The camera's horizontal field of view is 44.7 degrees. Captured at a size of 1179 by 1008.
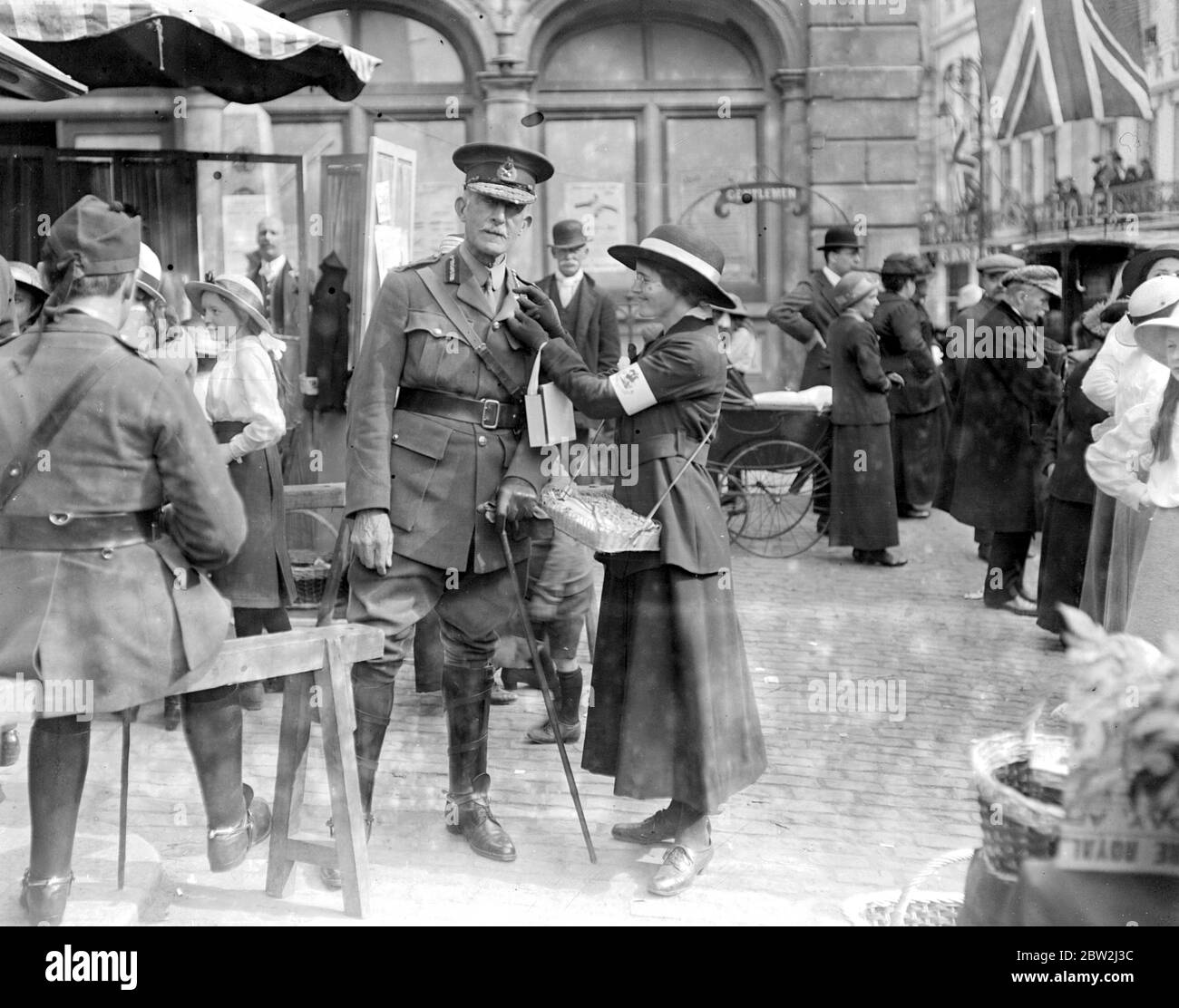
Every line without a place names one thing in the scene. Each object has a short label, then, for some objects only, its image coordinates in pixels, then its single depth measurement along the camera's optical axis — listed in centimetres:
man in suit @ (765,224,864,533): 1150
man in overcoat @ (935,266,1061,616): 882
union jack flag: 916
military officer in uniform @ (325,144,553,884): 462
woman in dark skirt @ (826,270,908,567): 1029
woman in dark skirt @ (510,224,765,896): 462
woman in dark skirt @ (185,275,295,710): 618
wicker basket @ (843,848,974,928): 341
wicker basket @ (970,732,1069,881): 281
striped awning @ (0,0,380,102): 689
